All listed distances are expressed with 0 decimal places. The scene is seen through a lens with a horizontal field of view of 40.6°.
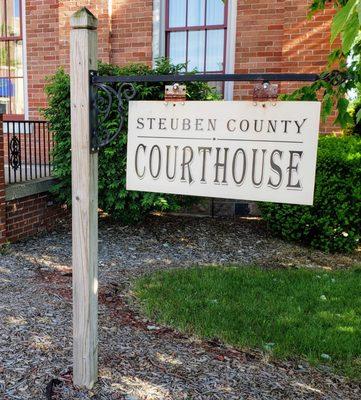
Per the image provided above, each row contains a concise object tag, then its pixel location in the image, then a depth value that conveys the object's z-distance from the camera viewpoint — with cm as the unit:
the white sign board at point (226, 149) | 220
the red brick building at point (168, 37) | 727
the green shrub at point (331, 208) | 579
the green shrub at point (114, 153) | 610
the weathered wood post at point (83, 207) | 242
